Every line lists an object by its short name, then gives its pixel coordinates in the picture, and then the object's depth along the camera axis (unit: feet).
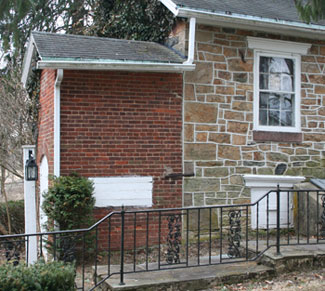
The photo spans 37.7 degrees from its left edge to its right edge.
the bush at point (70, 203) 23.84
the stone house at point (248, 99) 27.50
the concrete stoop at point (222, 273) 18.67
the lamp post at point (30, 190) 24.04
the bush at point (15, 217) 38.58
